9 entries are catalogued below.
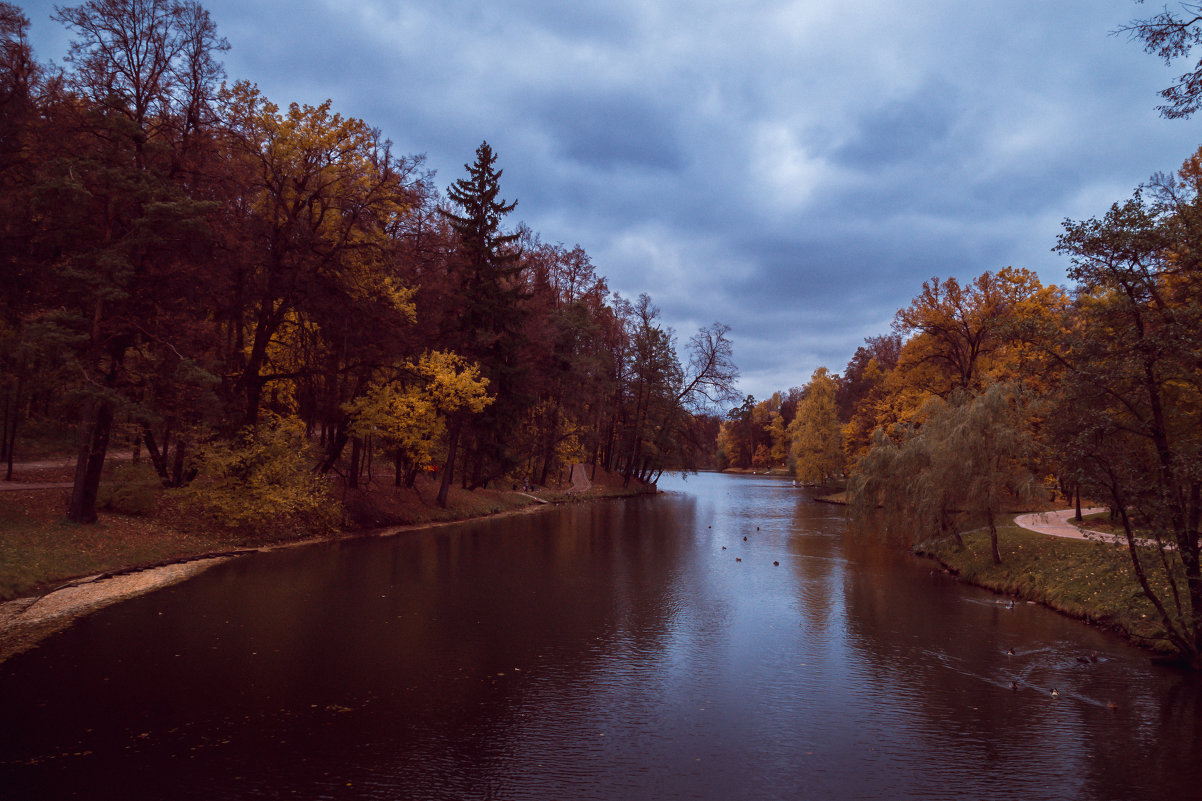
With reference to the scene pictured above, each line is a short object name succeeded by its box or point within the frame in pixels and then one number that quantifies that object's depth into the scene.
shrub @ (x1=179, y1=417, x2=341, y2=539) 24.14
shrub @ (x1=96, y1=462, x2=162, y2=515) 22.56
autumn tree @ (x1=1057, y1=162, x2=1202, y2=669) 12.13
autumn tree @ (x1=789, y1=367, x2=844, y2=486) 65.50
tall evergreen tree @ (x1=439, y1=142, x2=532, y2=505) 35.91
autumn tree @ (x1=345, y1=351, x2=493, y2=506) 28.81
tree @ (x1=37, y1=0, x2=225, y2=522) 18.83
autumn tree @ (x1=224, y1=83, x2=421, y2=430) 25.00
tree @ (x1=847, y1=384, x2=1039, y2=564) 21.61
